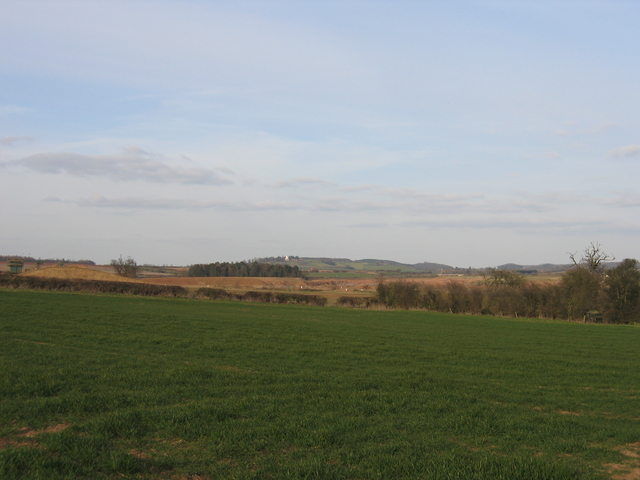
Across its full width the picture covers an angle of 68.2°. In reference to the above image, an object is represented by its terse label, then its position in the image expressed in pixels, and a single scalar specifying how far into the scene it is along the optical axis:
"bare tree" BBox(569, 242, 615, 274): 59.19
